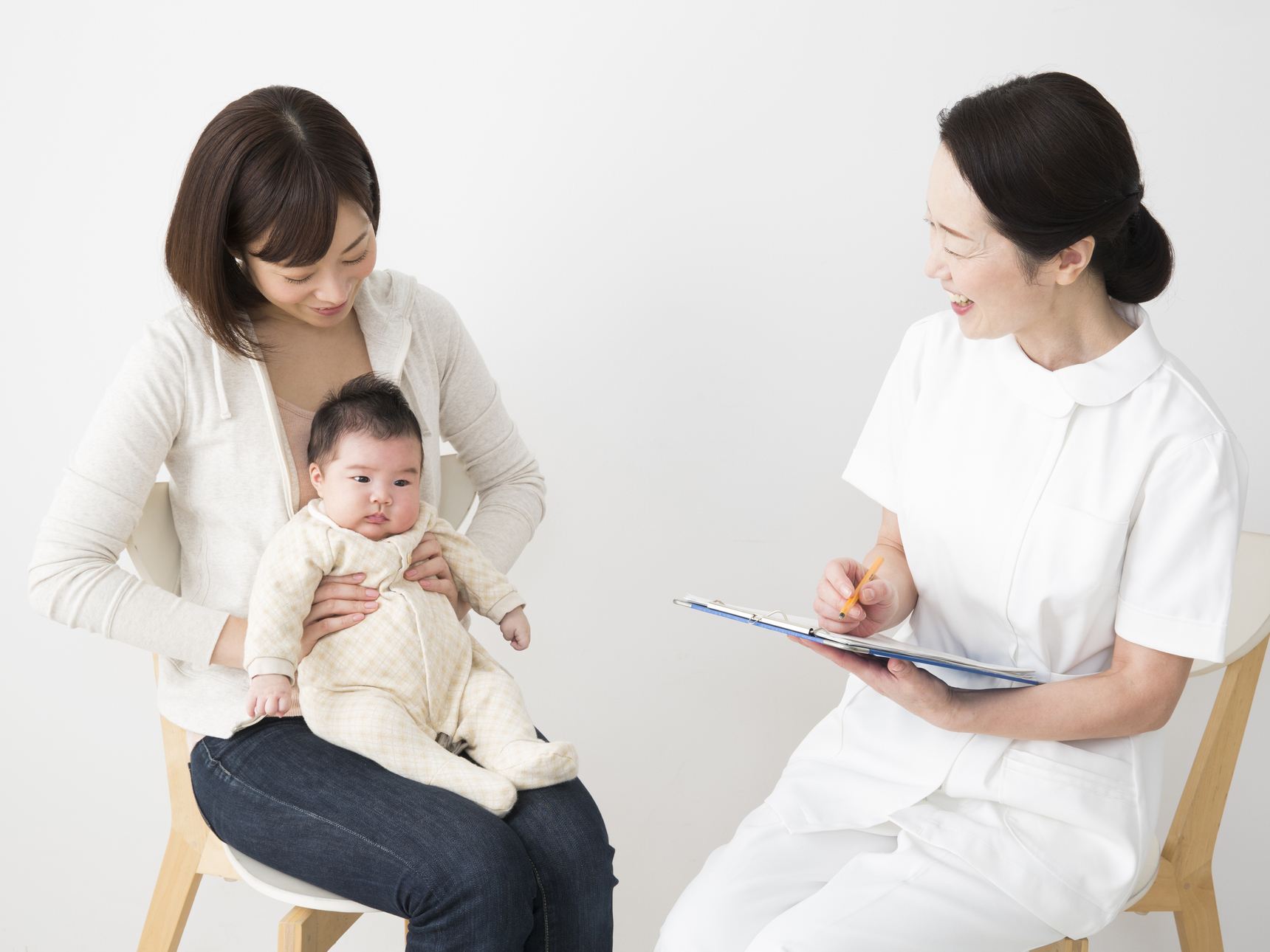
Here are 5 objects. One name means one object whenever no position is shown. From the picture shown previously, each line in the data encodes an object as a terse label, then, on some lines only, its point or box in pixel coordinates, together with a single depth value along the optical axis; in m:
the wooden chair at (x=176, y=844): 1.46
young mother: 1.27
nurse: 1.21
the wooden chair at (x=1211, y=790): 1.63
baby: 1.34
